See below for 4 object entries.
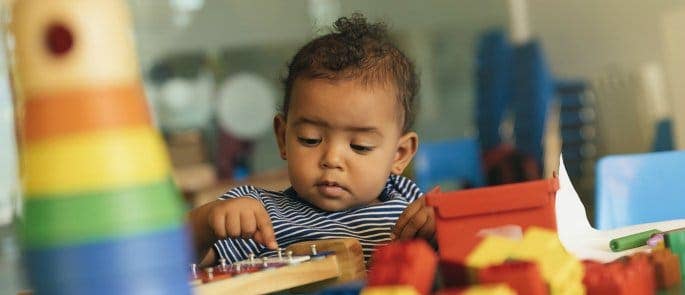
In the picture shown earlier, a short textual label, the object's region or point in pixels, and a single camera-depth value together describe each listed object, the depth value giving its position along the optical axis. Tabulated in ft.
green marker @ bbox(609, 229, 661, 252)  2.42
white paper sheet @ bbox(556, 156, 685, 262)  2.36
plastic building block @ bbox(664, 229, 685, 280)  2.07
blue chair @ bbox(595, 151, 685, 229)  4.58
